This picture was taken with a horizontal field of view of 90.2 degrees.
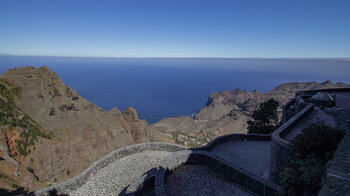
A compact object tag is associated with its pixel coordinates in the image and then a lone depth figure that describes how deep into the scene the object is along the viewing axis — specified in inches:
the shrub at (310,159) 224.4
